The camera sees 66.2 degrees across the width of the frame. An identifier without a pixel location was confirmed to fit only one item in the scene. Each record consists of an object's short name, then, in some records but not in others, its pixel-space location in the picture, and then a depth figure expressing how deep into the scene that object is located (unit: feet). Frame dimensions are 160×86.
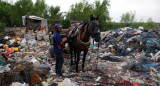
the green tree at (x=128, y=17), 101.27
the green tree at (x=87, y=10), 69.94
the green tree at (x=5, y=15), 71.95
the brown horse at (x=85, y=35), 12.61
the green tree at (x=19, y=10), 68.49
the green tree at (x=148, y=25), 70.90
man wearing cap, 12.48
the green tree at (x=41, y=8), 85.39
